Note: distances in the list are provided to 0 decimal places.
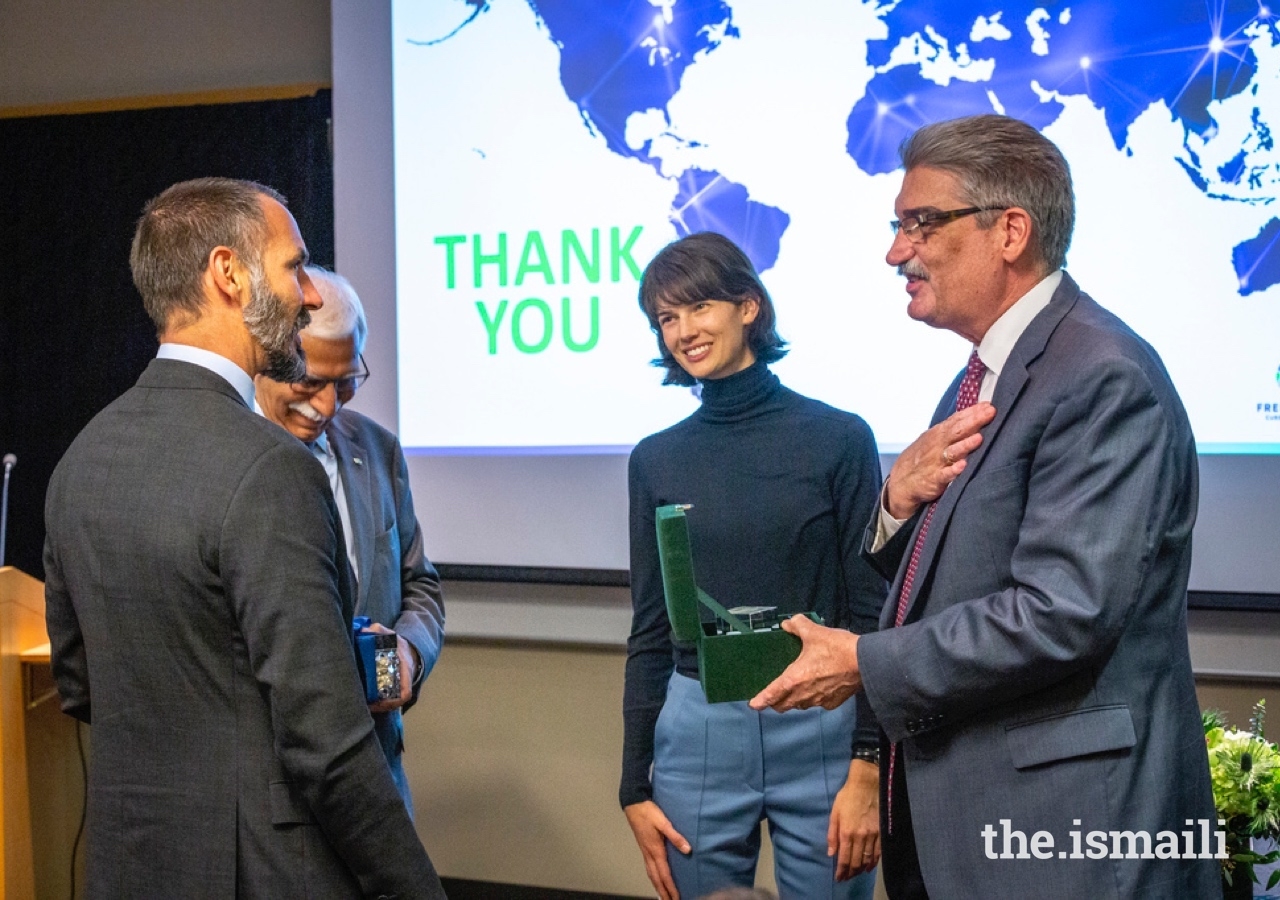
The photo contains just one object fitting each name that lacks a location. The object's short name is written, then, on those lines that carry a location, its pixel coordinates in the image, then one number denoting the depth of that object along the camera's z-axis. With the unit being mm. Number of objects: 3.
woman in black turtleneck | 1931
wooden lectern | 2455
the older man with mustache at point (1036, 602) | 1406
